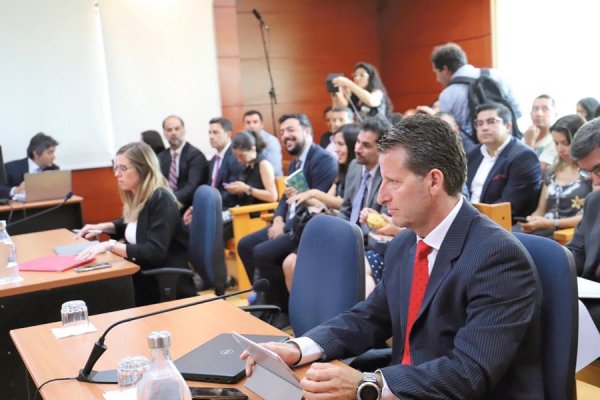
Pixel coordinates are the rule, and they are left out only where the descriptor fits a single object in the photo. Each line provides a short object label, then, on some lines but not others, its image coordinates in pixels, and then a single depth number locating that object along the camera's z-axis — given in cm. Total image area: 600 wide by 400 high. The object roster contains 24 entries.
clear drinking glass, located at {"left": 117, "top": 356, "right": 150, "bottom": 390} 160
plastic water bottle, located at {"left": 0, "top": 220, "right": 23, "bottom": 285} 283
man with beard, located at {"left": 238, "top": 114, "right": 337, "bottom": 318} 423
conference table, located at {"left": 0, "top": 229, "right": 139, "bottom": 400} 275
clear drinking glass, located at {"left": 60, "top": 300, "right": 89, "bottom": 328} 212
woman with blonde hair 335
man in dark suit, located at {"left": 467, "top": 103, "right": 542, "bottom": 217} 391
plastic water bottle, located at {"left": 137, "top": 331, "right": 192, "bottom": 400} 133
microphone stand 855
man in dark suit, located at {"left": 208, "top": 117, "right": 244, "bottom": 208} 532
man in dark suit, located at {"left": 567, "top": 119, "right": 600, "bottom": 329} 255
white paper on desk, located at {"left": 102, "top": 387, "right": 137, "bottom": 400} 156
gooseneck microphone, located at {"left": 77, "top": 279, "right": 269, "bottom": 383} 166
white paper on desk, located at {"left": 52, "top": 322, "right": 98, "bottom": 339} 207
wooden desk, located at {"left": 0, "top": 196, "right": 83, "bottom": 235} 550
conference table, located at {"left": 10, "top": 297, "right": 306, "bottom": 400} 168
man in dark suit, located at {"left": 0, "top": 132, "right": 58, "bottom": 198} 619
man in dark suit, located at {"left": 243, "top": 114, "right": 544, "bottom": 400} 141
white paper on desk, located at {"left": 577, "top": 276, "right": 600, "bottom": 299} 225
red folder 294
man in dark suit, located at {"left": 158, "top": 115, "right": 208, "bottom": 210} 556
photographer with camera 573
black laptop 163
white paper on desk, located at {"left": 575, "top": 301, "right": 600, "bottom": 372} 182
